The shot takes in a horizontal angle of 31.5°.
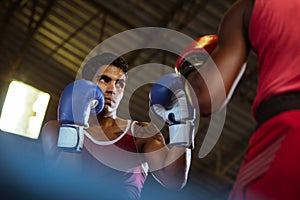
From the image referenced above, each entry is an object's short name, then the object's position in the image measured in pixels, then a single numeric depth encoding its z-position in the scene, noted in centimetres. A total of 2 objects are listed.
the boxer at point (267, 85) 114
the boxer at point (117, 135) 199
